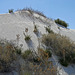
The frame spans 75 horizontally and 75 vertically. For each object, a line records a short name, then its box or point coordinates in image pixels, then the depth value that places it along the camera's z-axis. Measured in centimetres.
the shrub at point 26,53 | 834
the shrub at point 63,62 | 905
